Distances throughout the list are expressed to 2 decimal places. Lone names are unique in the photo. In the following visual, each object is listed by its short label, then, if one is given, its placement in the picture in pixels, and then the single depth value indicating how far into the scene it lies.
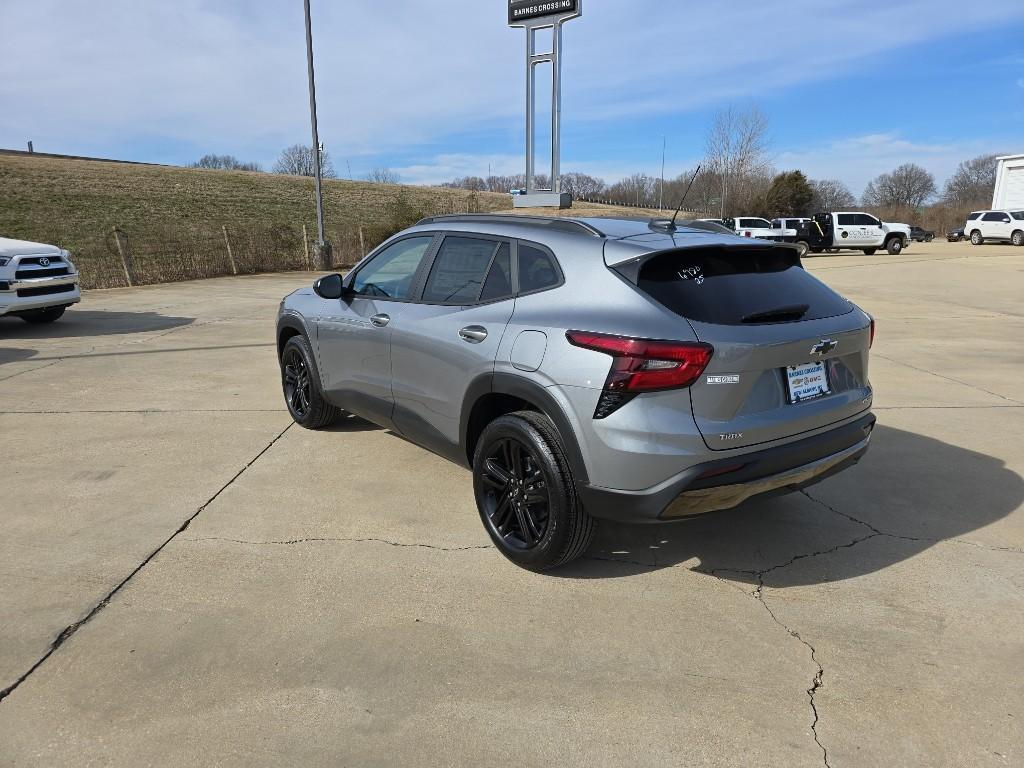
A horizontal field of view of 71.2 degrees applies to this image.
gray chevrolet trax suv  2.90
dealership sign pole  28.83
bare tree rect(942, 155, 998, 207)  98.50
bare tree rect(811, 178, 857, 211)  94.81
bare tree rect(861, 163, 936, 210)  102.88
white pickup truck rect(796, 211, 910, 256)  33.56
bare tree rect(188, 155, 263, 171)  116.75
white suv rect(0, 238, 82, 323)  9.60
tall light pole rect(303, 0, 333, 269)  21.84
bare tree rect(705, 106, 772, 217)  57.50
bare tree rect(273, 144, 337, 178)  99.12
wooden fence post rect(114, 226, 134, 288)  17.33
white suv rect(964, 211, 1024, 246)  37.97
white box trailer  53.34
